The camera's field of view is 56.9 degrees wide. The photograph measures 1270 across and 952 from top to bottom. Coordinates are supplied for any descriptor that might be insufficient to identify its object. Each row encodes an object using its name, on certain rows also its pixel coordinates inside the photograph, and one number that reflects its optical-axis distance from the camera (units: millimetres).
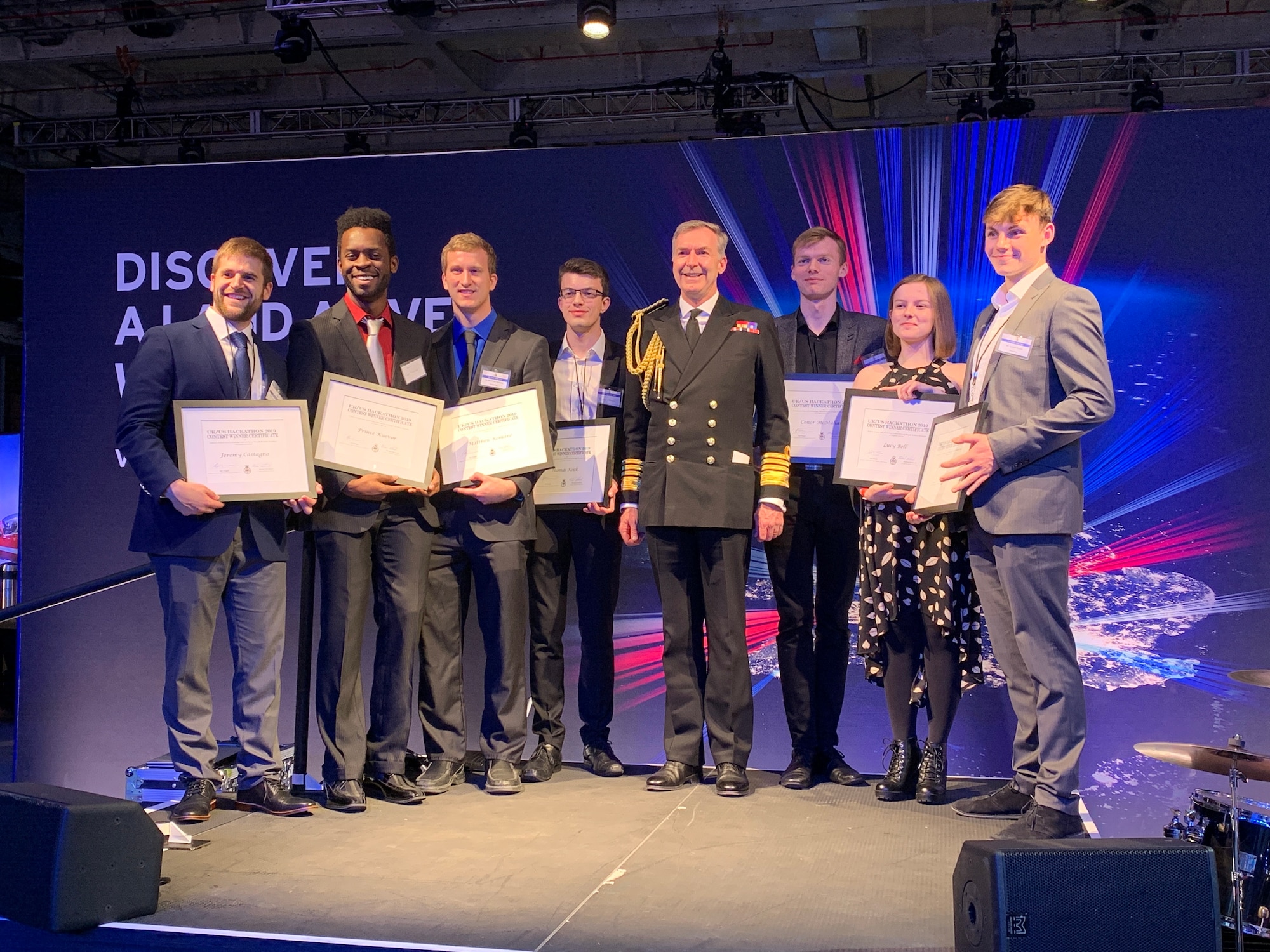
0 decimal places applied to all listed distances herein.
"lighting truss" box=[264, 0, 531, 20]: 6609
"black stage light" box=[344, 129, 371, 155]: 10766
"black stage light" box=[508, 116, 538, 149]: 10023
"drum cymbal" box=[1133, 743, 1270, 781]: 3312
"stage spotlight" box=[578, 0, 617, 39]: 7207
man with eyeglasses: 4648
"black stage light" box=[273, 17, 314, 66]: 7070
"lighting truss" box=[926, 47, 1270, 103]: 9172
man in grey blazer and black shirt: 4406
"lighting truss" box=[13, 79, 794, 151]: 10125
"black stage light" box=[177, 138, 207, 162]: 10547
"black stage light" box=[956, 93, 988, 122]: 9242
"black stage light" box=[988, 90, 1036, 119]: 8688
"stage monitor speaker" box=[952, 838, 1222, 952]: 2387
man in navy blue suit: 3719
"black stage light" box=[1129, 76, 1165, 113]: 9000
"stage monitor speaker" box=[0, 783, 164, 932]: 2701
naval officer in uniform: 4129
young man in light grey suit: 3398
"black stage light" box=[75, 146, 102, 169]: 10750
